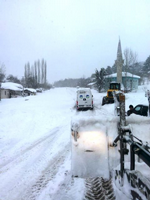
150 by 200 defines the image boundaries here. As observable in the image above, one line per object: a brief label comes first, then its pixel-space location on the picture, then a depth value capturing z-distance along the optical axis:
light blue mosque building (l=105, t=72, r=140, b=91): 49.78
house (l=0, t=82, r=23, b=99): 45.82
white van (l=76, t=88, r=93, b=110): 18.89
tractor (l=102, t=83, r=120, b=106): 22.00
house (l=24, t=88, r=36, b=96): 52.06
